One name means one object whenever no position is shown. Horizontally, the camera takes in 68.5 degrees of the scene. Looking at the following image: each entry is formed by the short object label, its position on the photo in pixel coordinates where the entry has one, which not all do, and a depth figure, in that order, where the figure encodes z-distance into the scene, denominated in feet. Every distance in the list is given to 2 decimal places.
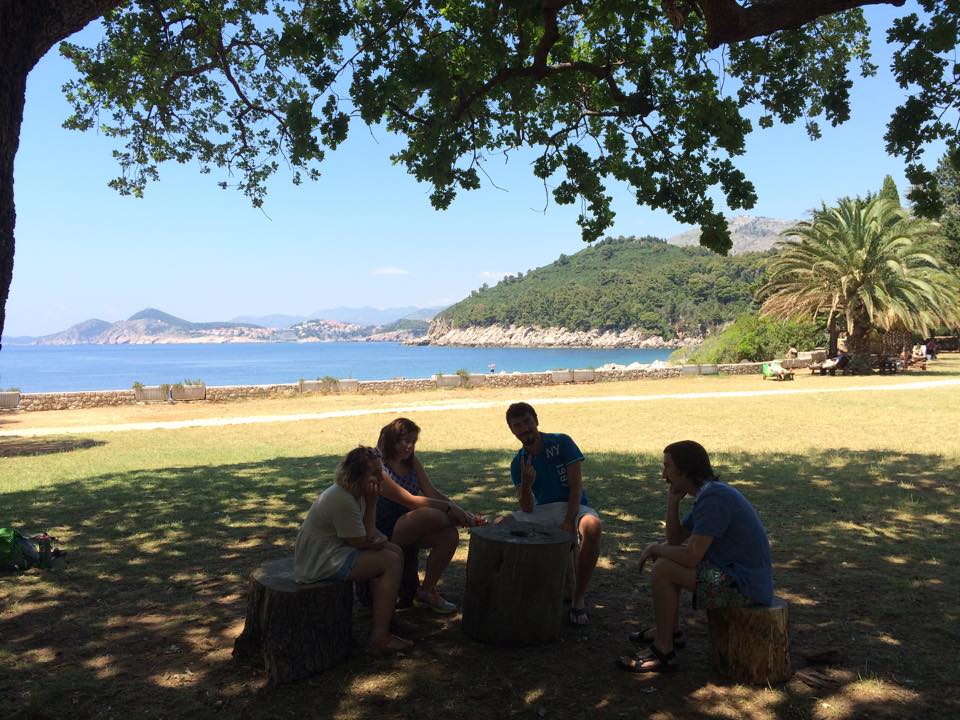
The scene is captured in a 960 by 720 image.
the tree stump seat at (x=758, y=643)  11.69
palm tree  90.63
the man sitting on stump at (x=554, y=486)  15.14
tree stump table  13.16
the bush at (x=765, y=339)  113.91
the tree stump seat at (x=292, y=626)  11.95
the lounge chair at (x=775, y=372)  86.79
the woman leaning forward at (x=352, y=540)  12.57
